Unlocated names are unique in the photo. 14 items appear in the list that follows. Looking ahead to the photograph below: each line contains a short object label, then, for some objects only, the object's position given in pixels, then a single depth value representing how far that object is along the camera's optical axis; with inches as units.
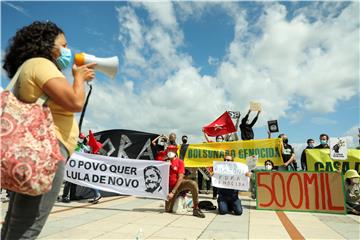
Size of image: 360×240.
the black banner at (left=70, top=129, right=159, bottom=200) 418.9
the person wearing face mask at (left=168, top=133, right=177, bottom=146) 421.1
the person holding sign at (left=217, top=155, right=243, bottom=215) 291.7
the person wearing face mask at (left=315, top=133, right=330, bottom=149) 383.2
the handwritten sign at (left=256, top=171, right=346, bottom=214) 310.7
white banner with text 325.7
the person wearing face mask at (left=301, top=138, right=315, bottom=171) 386.9
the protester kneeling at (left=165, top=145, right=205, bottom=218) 284.8
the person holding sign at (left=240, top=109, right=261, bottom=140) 441.1
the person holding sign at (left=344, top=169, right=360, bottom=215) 301.8
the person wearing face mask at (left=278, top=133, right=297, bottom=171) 389.1
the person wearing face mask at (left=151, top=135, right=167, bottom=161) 431.5
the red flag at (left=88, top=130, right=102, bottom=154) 385.8
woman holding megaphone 66.4
